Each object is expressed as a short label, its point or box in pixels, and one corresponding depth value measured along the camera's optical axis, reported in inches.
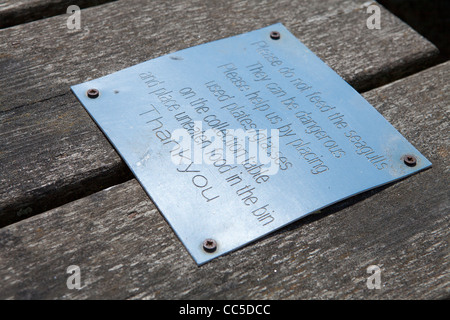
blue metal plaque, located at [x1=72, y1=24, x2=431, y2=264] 16.7
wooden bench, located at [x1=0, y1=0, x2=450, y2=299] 15.7
